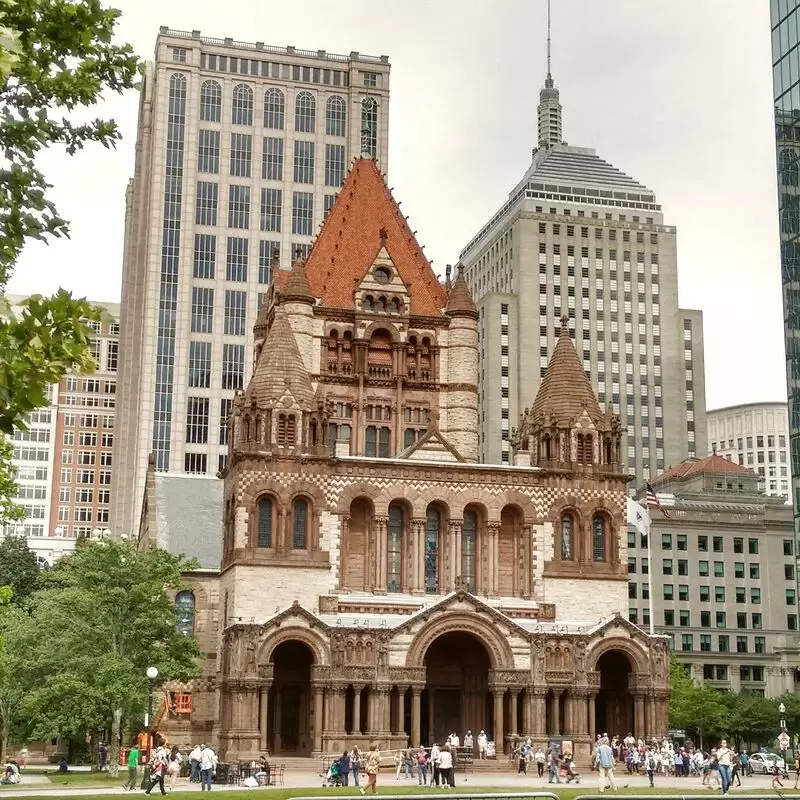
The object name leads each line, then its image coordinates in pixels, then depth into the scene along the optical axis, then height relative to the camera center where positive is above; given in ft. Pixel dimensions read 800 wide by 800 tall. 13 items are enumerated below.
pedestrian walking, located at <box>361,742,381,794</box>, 144.15 -9.22
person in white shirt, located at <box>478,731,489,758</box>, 199.11 -8.59
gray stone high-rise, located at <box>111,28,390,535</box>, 429.79 +159.55
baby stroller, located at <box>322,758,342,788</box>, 168.14 -11.50
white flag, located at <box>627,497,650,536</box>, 270.87 +34.65
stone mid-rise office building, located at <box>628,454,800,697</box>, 405.80 +30.76
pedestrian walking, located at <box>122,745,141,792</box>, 149.28 -9.79
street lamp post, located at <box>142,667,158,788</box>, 138.10 -4.24
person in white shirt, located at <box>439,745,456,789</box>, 148.97 -8.95
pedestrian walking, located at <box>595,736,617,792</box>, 143.95 -7.78
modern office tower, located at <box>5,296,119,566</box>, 566.35 +94.43
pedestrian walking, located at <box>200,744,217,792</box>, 151.33 -9.45
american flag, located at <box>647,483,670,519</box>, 274.77 +38.38
